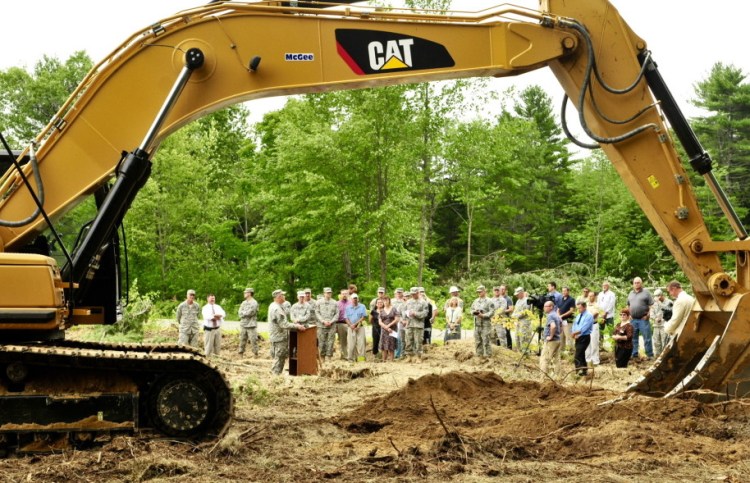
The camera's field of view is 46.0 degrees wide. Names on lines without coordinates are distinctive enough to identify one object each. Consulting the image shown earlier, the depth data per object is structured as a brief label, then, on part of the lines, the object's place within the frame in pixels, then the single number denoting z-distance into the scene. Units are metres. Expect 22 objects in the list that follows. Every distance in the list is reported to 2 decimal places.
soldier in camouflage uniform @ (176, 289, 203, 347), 19.58
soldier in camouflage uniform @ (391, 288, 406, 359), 20.62
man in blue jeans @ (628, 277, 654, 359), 18.38
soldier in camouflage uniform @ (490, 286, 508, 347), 20.02
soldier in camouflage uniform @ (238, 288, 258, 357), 21.00
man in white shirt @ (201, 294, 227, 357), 19.81
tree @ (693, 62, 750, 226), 46.44
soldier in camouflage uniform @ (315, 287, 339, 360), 19.91
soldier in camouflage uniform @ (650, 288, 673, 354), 18.78
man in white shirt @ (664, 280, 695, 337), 13.14
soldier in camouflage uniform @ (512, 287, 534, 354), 19.72
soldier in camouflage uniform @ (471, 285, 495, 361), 19.36
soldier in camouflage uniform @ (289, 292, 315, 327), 18.44
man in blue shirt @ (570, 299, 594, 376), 16.86
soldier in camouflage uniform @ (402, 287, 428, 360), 20.14
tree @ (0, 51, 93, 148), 50.44
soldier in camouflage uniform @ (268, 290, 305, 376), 16.89
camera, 21.09
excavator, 8.39
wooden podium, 16.16
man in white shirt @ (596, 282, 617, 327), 20.17
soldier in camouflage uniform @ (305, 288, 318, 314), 18.76
